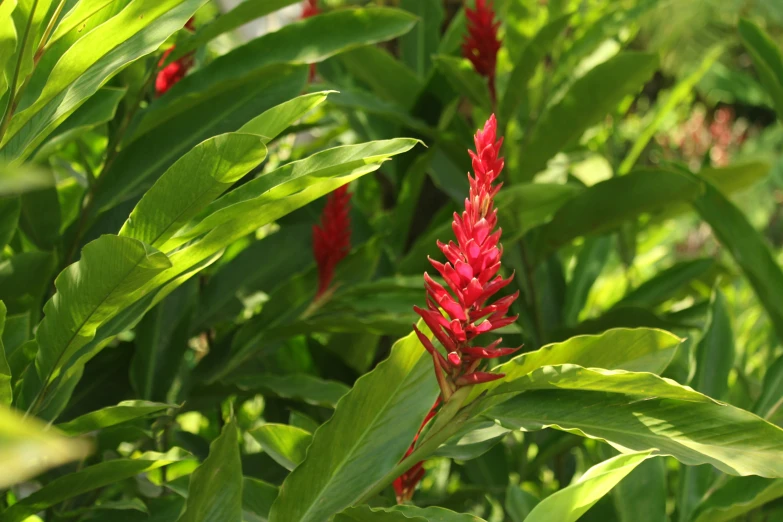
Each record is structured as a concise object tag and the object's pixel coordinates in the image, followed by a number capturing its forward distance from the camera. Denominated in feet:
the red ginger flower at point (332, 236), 7.04
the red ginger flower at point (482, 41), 7.21
